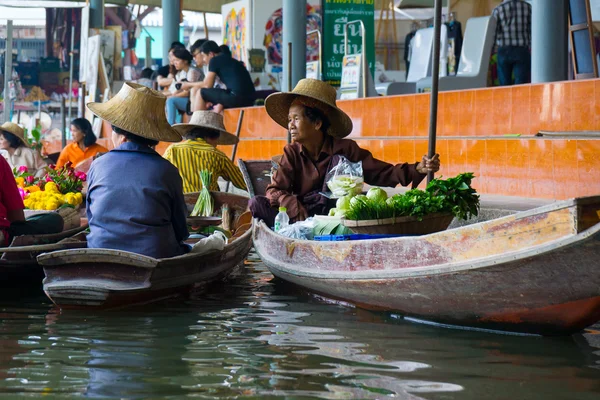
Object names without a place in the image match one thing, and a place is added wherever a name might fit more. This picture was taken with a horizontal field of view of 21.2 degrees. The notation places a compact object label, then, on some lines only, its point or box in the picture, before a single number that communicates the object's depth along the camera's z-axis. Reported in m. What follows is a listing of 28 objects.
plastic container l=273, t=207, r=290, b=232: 10.48
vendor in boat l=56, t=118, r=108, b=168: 18.11
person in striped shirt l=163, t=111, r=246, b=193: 12.92
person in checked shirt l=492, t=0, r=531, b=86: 17.08
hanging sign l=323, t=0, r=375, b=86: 20.17
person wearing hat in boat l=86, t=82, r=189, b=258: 9.24
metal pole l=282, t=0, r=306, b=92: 19.50
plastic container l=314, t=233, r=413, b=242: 9.05
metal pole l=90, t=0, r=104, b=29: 28.08
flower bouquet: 12.01
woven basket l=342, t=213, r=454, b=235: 9.13
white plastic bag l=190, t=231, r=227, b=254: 10.13
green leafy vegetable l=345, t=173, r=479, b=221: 9.17
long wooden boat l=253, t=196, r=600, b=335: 6.78
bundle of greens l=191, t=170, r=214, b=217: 12.64
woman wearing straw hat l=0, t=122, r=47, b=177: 16.79
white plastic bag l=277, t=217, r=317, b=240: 9.99
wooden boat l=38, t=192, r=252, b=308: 8.94
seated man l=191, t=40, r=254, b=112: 20.13
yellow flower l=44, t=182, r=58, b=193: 12.58
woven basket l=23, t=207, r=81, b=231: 11.78
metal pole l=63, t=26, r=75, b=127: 30.84
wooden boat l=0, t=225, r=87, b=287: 10.00
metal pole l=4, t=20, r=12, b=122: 30.52
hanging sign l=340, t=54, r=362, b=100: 18.49
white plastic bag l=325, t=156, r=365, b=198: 9.99
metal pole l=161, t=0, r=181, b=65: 26.35
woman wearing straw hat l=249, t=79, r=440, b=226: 10.60
